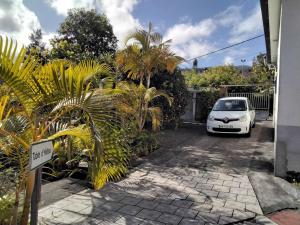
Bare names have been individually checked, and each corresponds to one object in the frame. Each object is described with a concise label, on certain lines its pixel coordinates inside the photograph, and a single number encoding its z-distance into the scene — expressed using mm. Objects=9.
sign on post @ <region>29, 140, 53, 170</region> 2370
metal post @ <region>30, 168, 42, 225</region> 2693
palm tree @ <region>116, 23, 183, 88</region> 9703
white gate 17453
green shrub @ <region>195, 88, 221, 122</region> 15821
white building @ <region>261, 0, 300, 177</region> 5852
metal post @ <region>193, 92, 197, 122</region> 15979
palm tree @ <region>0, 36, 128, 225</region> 2807
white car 10953
